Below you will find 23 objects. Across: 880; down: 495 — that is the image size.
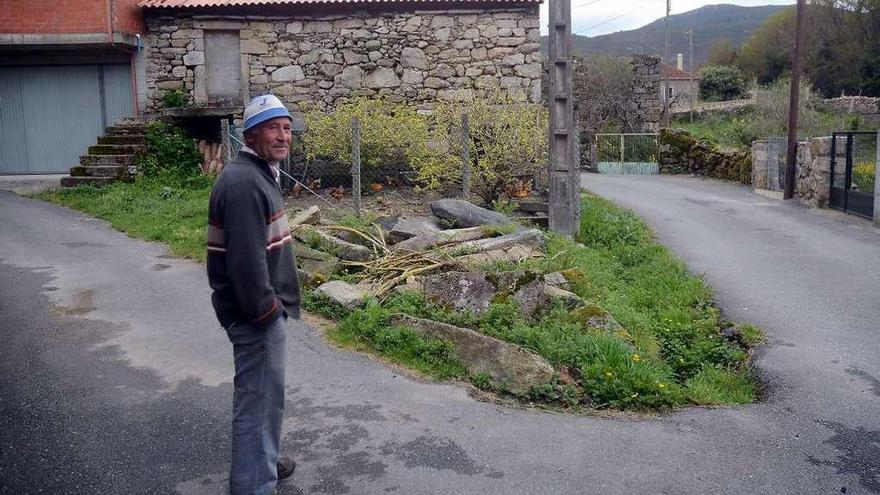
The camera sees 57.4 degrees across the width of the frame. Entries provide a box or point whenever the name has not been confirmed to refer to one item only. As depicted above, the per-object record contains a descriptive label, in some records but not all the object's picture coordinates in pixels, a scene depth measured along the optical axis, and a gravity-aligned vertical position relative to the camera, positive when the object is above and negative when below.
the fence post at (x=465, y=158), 11.62 -0.35
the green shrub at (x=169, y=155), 15.55 -0.32
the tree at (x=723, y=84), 48.19 +2.69
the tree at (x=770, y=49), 51.50 +5.29
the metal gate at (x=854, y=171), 14.40 -0.83
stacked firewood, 16.25 -0.39
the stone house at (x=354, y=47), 16.14 +1.77
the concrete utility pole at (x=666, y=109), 34.53 +0.90
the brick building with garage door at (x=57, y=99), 17.62 +0.92
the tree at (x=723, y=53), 63.04 +6.14
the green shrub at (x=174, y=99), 16.64 +0.81
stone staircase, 15.22 -0.34
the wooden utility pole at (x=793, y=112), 18.11 +0.35
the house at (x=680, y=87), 49.02 +2.94
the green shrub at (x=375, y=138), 13.33 -0.05
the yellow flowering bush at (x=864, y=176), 14.39 -0.90
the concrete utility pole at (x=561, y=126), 11.30 +0.08
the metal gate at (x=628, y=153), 28.19 -0.81
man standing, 3.76 -0.69
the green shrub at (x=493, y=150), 12.34 -0.26
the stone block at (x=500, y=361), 5.82 -1.69
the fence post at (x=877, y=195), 13.45 -1.14
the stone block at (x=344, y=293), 7.42 -1.48
